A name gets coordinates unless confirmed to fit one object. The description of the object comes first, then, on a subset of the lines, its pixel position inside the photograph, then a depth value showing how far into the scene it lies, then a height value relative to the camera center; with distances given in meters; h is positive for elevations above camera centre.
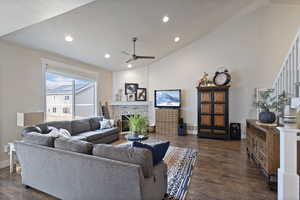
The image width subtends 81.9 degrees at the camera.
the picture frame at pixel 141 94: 7.55 +0.30
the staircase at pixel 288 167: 2.14 -0.84
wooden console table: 2.65 -0.84
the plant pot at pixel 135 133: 4.25 -0.82
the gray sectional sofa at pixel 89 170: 1.82 -0.83
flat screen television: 6.90 +0.11
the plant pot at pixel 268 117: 3.19 -0.30
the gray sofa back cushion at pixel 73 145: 2.19 -0.58
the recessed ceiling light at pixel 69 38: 4.06 +1.50
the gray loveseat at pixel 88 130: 4.15 -0.84
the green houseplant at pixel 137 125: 4.36 -0.61
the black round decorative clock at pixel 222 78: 5.92 +0.80
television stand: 6.76 -0.79
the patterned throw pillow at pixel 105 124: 5.44 -0.74
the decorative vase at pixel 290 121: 2.18 -0.26
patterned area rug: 2.61 -1.35
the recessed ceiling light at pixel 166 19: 4.48 +2.16
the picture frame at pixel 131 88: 7.57 +0.56
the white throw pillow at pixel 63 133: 3.72 -0.70
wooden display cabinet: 5.88 -0.39
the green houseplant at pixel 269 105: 3.06 -0.08
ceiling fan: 5.00 +1.80
